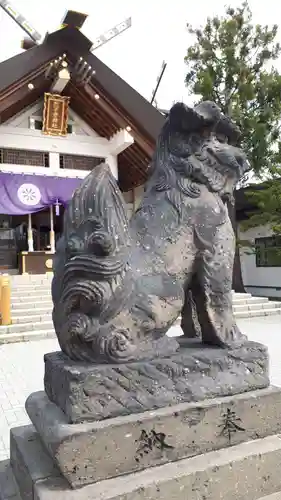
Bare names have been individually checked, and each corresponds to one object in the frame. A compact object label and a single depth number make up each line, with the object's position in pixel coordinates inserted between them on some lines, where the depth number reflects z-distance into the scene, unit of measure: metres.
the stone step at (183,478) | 1.34
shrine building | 9.79
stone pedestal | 1.36
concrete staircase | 6.88
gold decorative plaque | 10.66
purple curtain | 10.45
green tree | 12.55
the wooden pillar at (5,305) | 7.11
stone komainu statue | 1.53
